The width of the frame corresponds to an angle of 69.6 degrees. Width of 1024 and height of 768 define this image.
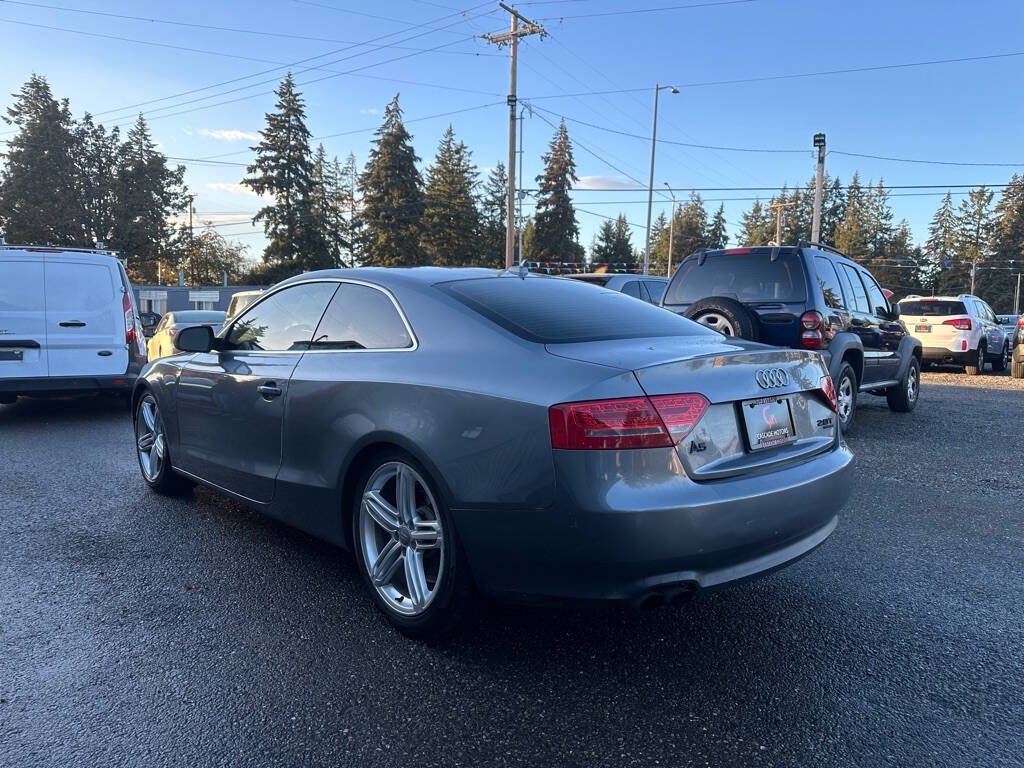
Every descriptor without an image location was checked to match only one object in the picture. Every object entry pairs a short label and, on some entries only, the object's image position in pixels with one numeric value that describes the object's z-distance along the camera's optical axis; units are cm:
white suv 1585
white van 792
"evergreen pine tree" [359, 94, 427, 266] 5859
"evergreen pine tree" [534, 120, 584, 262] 6688
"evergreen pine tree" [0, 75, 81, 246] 5331
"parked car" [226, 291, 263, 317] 1425
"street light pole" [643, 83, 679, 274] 3955
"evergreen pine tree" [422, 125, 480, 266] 6131
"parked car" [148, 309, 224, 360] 1348
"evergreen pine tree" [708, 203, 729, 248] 10775
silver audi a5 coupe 247
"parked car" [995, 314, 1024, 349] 1954
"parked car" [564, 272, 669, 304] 1252
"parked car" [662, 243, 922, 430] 713
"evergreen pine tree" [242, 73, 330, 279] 5616
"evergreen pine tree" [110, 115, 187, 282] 5591
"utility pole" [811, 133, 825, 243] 2647
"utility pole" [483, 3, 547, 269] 2672
